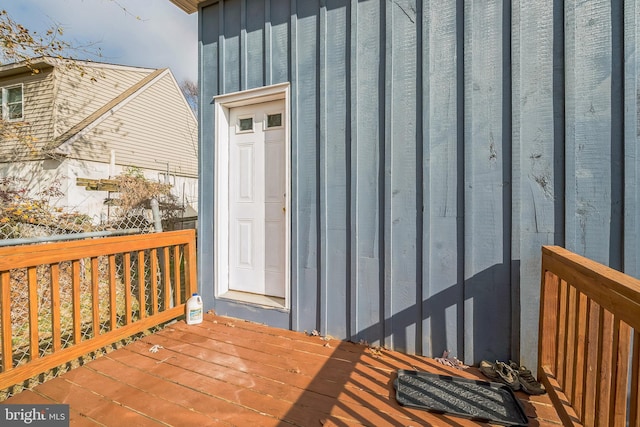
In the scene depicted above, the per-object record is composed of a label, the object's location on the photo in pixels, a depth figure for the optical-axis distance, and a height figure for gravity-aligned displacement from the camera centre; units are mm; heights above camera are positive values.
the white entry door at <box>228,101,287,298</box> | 2881 +69
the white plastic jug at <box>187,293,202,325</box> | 2801 -1023
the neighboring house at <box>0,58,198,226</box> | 6754 +2052
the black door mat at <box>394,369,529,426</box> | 1574 -1154
